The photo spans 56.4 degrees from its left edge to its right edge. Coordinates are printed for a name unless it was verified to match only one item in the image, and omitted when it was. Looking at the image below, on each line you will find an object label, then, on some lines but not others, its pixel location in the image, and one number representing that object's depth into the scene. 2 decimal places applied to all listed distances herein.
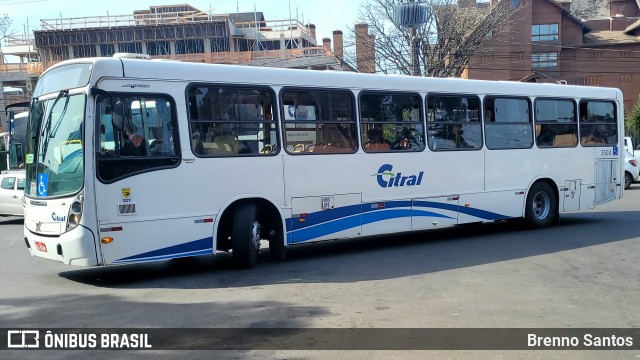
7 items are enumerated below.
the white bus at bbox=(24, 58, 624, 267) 8.12
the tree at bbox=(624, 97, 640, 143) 37.28
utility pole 29.60
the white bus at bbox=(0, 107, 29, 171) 12.42
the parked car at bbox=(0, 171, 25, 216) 17.33
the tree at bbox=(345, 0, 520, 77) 34.06
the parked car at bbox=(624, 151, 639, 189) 24.47
